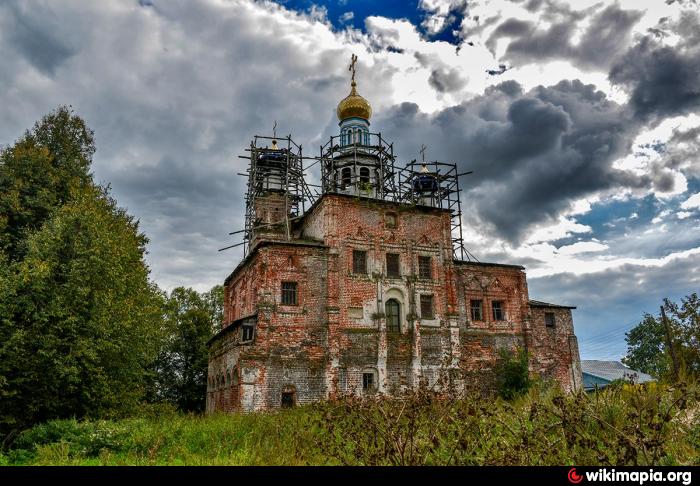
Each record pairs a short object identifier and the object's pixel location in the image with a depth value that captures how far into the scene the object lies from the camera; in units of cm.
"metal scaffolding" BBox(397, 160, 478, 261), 2903
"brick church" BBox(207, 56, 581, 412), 2150
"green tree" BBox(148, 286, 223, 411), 3453
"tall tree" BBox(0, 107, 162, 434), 1554
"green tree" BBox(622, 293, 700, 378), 2847
